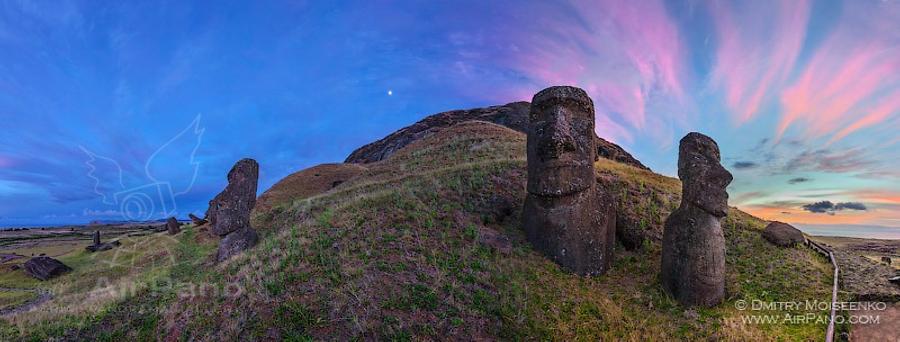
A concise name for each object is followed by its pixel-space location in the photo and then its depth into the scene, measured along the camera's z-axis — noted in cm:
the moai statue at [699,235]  945
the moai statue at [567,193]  1073
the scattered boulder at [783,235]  1366
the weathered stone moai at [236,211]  1753
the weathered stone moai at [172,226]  3238
